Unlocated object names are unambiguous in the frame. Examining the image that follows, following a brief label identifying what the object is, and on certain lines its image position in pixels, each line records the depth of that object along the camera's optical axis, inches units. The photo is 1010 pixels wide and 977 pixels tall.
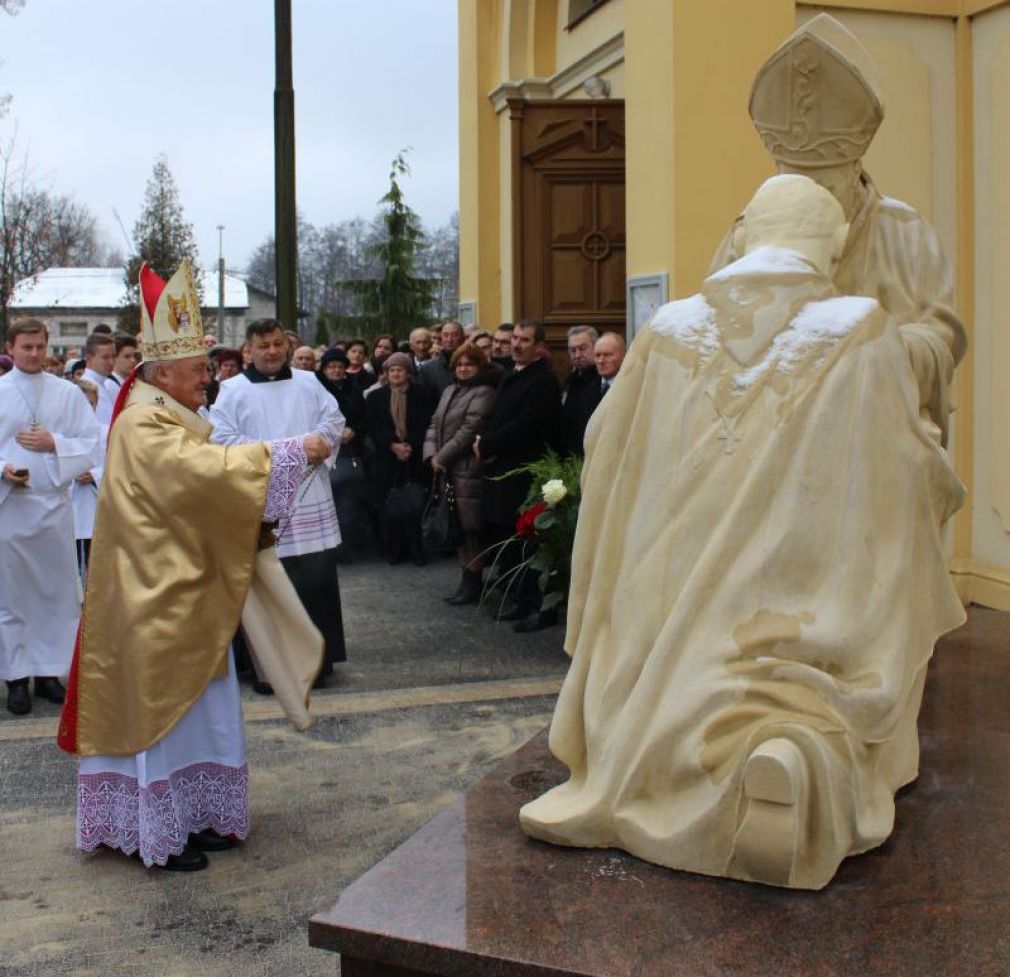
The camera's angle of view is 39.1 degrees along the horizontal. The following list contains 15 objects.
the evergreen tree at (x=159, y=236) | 1125.7
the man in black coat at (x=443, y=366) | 437.7
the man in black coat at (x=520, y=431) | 343.3
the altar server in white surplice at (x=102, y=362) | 349.4
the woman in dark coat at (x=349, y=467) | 437.7
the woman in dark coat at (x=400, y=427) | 421.1
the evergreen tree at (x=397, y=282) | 1043.9
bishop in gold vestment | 185.3
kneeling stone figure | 129.9
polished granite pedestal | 121.3
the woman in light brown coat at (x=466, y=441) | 360.2
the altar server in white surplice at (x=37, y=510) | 280.2
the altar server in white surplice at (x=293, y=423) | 278.1
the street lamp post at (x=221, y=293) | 1583.4
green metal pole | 432.8
